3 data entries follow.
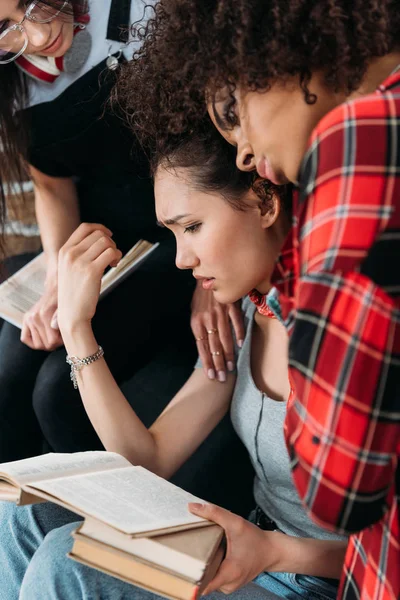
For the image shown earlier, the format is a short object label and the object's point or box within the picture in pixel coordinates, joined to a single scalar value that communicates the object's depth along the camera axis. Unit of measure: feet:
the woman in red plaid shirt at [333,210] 2.15
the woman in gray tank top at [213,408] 3.22
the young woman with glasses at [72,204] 4.94
